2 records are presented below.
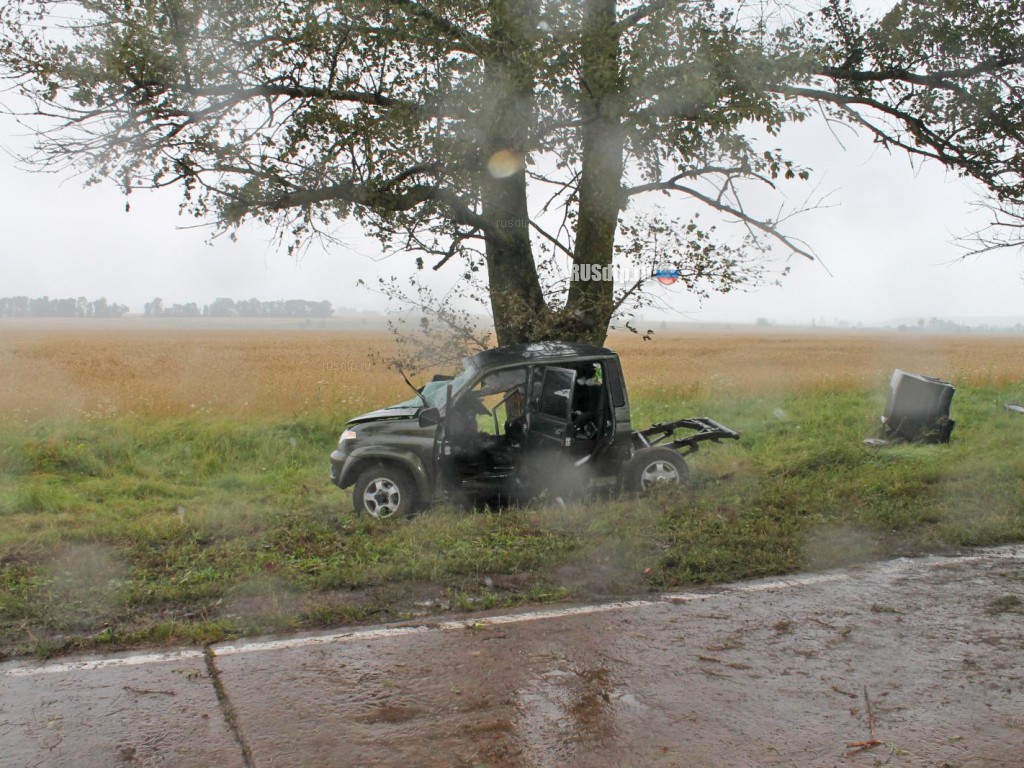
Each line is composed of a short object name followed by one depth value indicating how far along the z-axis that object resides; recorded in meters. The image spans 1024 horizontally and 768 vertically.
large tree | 8.84
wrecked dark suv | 8.30
